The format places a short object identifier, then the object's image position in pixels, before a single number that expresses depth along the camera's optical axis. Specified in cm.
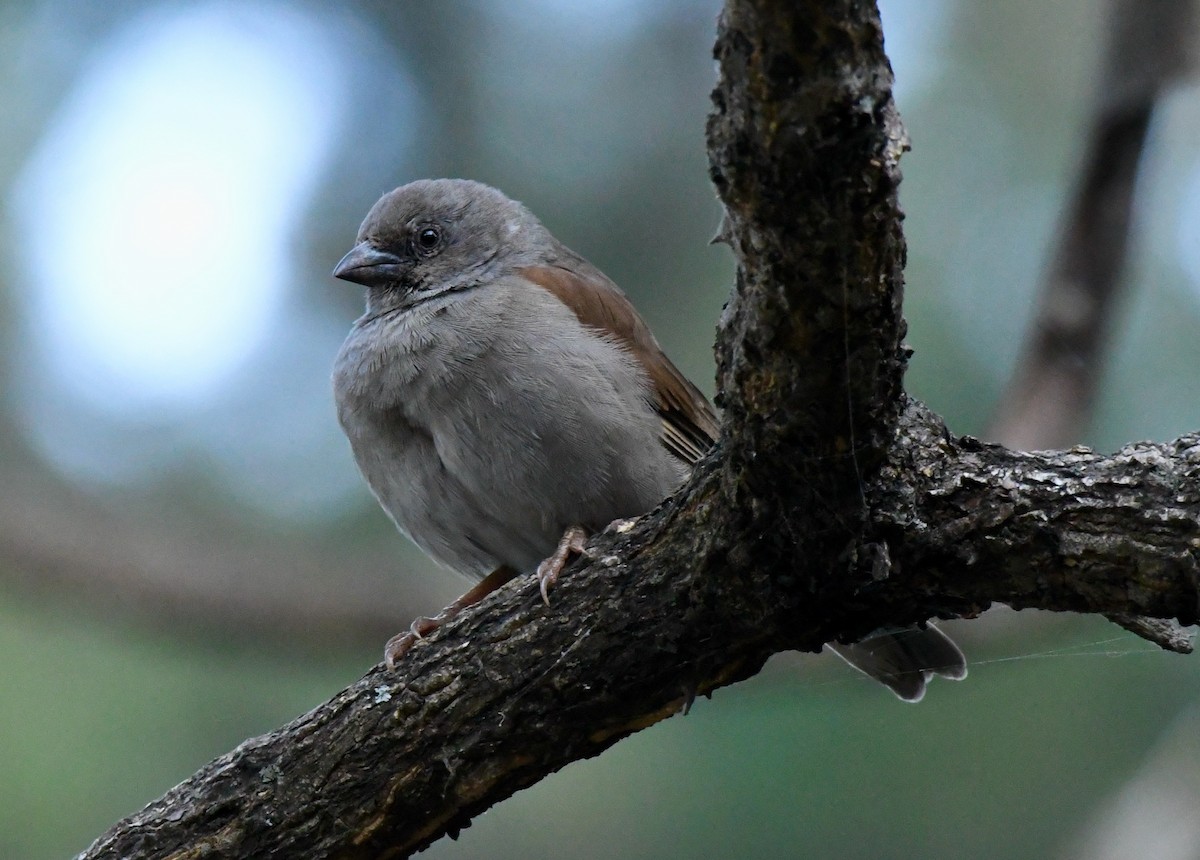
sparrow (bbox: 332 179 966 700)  758
